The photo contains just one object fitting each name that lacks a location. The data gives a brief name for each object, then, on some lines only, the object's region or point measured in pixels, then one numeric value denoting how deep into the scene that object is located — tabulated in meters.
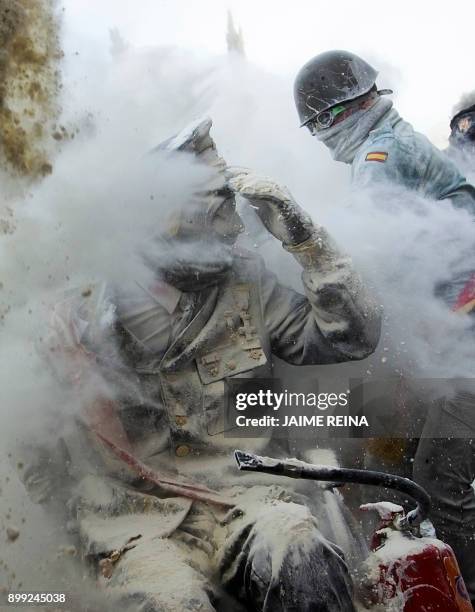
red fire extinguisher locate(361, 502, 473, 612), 2.79
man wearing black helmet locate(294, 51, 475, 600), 3.93
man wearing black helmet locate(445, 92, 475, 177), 5.20
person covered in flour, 3.12
